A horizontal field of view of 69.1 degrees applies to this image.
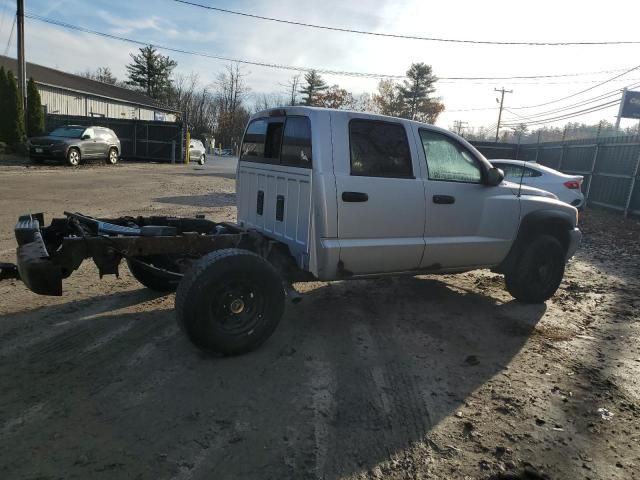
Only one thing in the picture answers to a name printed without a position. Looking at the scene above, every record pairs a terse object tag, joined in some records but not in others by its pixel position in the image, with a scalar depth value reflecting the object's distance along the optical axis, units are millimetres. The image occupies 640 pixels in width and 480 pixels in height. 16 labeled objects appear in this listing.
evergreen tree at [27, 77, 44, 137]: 25016
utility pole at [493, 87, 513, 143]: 66750
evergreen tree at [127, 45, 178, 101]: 69688
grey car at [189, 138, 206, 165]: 31297
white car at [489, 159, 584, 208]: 11773
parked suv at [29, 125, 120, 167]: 20328
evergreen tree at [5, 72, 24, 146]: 23719
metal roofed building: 34597
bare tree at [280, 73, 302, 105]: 64600
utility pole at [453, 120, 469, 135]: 58316
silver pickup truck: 3660
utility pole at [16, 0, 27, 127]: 21797
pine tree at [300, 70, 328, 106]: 67188
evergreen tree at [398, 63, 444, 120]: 64938
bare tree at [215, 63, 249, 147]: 71938
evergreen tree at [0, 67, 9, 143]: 23667
